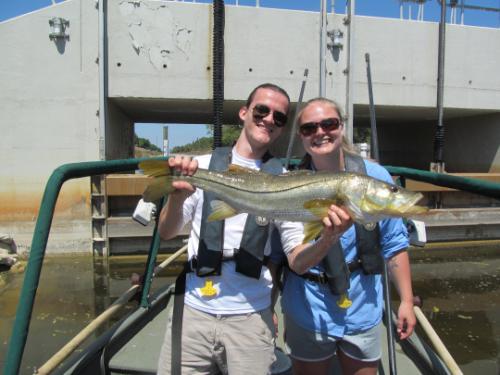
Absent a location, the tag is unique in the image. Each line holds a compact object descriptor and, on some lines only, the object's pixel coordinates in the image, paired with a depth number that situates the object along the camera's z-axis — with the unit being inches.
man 89.0
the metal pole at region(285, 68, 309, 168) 156.2
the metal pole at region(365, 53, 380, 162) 148.0
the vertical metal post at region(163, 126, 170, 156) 814.5
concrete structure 418.6
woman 97.3
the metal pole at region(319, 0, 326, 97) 476.4
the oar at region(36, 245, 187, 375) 99.7
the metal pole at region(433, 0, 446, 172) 514.6
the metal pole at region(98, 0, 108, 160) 422.6
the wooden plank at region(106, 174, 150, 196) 420.2
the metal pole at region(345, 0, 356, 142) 483.1
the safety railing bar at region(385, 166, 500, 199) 82.5
